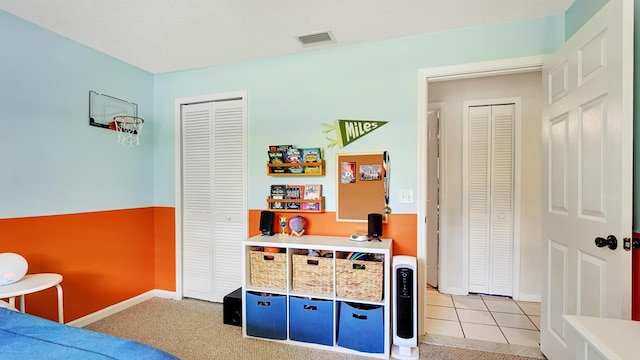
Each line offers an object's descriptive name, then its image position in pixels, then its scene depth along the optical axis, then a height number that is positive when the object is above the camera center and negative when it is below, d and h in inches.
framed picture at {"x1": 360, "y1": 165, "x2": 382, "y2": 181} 94.3 +1.9
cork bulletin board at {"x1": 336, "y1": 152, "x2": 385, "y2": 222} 94.4 -2.8
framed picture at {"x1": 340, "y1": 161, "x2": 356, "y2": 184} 97.1 +1.9
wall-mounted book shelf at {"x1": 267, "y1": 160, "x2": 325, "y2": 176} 98.6 +3.1
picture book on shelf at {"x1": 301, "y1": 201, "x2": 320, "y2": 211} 99.2 -10.0
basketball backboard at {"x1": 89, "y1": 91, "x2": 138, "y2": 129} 100.6 +26.2
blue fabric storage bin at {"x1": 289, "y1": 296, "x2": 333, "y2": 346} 84.7 -43.2
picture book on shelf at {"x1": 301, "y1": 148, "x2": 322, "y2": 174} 99.0 +7.0
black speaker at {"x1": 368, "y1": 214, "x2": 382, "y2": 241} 89.3 -15.2
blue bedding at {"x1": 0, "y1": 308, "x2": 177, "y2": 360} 38.5 -23.9
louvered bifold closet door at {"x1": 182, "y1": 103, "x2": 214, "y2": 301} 117.2 -10.2
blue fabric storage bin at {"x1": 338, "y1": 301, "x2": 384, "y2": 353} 80.0 -43.2
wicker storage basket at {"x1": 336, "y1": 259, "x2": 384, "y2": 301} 81.4 -29.5
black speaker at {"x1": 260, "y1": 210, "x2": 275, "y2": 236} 99.9 -16.0
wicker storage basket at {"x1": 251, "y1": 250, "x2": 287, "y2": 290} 89.4 -29.3
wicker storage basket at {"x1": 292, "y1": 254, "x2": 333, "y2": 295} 85.8 -29.7
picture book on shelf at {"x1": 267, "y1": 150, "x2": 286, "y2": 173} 102.7 +7.1
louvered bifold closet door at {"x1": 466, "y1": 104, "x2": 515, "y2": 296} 121.9 -8.5
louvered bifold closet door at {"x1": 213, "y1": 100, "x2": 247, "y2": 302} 111.9 -5.9
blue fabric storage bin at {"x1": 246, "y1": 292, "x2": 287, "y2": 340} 88.7 -43.7
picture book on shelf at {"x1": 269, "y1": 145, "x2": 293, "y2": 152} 102.9 +10.9
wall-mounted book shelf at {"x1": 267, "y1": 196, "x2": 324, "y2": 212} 99.2 -9.6
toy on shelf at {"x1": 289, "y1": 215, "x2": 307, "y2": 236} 97.6 -16.3
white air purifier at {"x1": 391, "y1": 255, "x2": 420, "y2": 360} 79.1 -36.4
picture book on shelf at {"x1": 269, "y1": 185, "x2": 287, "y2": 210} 103.4 -6.3
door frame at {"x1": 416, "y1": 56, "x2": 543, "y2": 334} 89.3 +9.4
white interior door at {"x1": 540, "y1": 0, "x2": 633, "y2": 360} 52.0 +1.1
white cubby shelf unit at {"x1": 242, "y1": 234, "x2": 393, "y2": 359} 80.9 -35.5
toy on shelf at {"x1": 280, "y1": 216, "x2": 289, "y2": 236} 102.3 -16.8
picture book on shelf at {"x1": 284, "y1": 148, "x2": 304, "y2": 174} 101.4 +7.0
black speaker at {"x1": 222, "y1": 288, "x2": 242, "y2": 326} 97.9 -45.8
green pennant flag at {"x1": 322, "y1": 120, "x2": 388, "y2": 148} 95.8 +16.7
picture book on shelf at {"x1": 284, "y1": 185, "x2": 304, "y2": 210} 101.9 -5.9
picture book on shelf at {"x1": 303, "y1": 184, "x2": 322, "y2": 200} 100.2 -4.8
